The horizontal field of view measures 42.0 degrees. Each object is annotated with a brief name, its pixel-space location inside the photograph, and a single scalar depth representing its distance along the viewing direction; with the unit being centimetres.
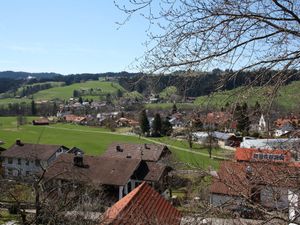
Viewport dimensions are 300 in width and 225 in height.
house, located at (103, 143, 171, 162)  3738
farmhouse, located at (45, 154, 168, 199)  2700
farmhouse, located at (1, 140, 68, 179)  3988
